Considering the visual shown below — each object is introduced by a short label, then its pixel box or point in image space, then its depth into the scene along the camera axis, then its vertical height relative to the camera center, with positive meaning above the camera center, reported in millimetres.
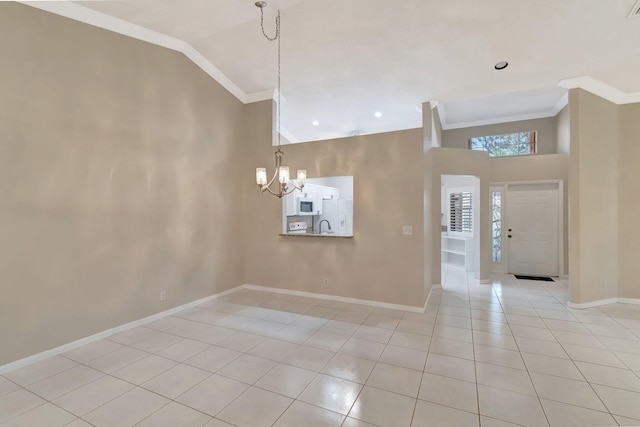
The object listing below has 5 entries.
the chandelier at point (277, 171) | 3450 +561
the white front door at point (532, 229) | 6477 -231
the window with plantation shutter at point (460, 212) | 7152 +169
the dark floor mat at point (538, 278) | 6164 -1316
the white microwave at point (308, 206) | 5807 +252
